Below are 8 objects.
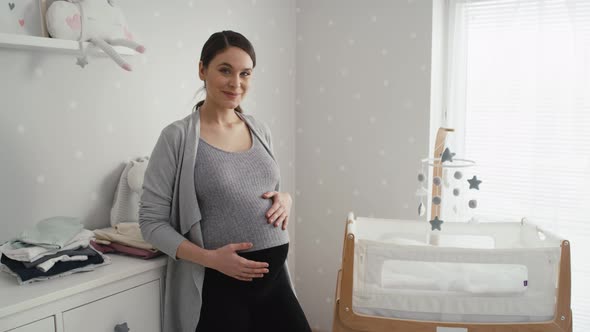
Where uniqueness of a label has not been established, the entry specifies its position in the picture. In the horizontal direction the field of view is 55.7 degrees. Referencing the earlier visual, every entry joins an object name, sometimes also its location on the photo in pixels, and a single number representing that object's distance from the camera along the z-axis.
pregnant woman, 1.55
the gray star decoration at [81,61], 1.71
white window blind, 2.40
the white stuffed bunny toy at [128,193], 1.87
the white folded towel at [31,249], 1.41
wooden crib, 1.67
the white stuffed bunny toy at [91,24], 1.63
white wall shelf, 1.49
